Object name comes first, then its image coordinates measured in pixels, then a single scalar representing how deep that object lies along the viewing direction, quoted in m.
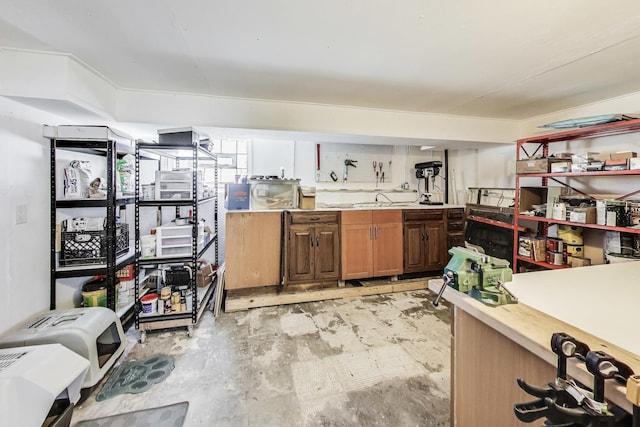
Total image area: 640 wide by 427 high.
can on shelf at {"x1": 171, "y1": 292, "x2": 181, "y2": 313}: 2.45
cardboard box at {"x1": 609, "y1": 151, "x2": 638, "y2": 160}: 2.19
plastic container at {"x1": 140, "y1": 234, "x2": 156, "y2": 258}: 2.34
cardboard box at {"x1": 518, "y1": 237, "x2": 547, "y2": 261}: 2.87
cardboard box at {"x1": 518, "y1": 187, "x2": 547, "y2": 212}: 3.06
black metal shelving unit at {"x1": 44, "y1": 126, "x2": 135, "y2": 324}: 2.02
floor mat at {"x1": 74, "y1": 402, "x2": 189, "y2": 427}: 1.52
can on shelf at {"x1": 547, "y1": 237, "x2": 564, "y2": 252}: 2.75
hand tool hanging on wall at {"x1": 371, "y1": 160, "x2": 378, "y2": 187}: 4.16
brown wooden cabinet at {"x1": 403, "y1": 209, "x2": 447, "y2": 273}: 3.59
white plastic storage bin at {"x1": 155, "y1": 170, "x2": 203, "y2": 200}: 2.35
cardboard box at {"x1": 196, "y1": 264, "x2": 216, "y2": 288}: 3.00
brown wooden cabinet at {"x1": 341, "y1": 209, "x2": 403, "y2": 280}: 3.39
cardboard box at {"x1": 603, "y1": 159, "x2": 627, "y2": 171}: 2.21
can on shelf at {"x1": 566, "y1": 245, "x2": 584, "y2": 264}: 2.68
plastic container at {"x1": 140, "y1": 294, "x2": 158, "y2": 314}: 2.36
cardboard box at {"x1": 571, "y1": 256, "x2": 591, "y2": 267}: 2.58
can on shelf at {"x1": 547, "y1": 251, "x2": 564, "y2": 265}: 2.75
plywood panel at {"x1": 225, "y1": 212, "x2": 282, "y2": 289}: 3.05
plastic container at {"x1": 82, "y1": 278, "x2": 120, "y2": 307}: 2.21
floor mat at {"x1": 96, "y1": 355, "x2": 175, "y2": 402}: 1.77
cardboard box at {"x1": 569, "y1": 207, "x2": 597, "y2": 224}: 2.46
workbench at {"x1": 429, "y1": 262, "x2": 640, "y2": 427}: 0.78
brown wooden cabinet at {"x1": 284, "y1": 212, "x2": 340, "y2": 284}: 3.19
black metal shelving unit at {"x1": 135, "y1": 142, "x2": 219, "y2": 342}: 2.30
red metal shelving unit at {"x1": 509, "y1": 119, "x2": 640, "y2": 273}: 2.22
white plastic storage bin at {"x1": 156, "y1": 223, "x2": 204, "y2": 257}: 2.36
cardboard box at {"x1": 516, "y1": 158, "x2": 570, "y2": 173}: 2.74
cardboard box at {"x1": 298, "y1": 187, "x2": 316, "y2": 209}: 3.34
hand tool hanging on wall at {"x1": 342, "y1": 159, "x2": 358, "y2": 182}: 4.01
